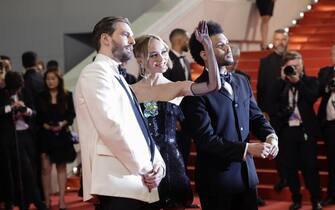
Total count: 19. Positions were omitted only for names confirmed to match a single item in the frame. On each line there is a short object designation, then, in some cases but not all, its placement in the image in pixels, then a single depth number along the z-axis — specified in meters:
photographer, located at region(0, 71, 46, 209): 7.74
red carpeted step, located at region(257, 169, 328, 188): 8.63
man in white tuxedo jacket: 3.63
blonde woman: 4.47
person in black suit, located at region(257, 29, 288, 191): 8.82
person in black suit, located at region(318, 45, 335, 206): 7.88
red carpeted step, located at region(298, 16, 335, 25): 12.85
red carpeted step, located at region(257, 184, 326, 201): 8.32
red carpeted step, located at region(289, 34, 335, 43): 12.10
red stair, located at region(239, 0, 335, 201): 8.58
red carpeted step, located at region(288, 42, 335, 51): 11.88
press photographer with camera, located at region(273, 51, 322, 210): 7.70
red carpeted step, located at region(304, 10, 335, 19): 13.05
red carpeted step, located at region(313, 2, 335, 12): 13.30
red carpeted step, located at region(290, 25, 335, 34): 12.45
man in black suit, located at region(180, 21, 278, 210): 4.32
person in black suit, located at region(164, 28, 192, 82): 8.34
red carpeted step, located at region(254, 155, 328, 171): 8.75
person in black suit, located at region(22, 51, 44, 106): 9.07
